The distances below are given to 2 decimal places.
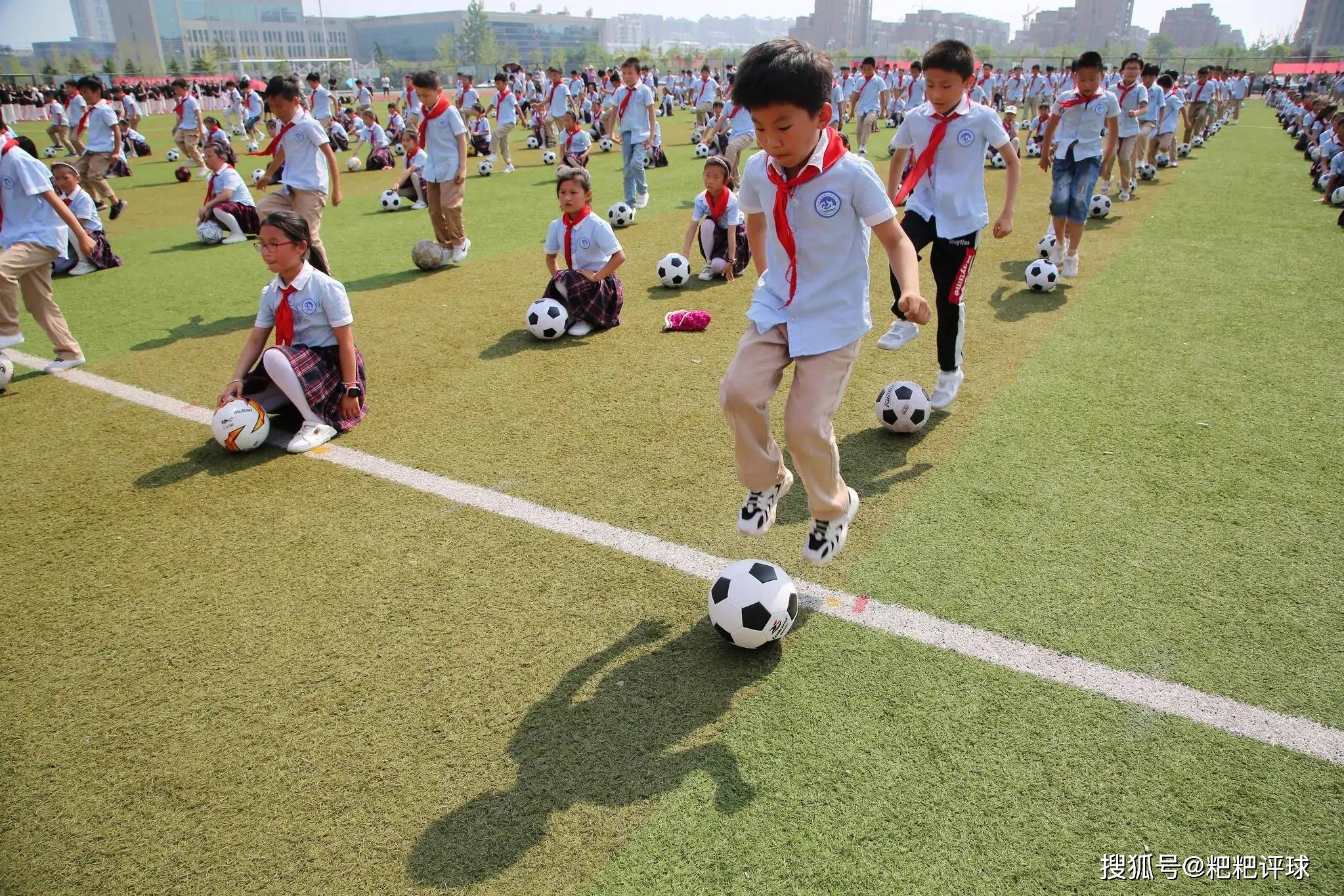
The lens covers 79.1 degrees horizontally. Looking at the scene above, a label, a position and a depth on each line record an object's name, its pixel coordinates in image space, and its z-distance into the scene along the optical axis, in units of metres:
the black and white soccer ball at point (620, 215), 13.69
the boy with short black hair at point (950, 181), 5.73
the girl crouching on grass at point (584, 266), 8.02
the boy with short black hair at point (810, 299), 3.37
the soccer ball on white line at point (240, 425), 5.66
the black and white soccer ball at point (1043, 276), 9.04
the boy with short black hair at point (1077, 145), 8.87
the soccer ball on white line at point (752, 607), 3.47
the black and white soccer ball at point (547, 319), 7.90
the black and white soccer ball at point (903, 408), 5.58
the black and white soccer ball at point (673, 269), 9.73
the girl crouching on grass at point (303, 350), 5.74
